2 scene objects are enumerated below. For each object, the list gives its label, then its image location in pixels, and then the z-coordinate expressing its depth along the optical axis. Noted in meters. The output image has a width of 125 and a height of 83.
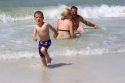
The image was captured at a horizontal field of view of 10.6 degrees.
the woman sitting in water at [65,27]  15.68
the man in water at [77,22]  16.95
